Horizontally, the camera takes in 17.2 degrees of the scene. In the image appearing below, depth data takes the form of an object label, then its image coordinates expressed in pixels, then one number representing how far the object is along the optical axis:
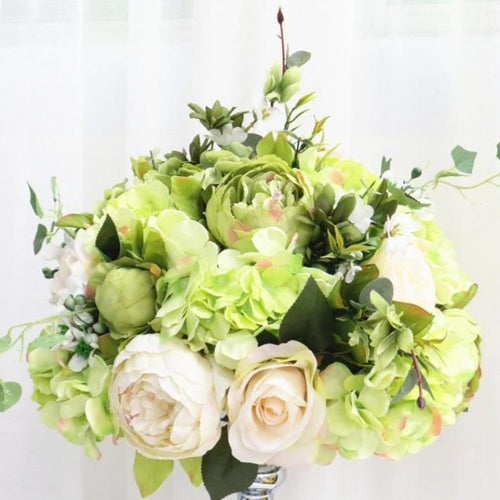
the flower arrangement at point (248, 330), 1.40
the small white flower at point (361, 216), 1.45
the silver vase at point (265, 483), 1.52
